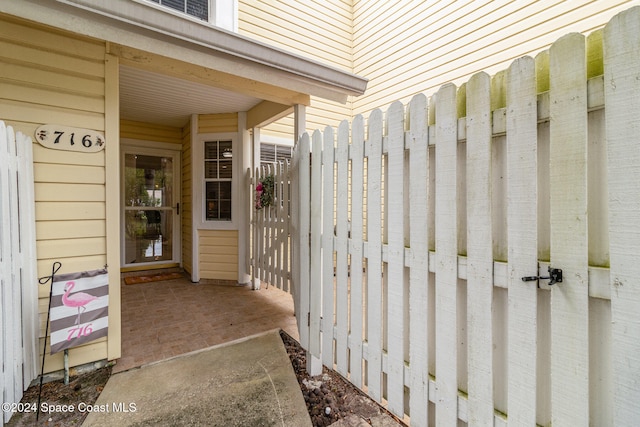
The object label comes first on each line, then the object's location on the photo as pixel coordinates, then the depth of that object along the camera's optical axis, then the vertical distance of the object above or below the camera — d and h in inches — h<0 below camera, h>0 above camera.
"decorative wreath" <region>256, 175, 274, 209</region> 158.6 +12.5
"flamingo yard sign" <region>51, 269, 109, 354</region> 82.3 -28.6
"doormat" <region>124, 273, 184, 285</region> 190.8 -45.4
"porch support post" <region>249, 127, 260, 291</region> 175.3 +26.6
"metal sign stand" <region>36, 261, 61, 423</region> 81.2 -19.9
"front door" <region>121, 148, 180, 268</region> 214.2 +4.6
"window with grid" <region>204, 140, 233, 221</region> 194.7 +22.6
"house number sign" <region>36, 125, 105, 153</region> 86.7 +23.8
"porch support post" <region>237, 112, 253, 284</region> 185.5 +10.8
